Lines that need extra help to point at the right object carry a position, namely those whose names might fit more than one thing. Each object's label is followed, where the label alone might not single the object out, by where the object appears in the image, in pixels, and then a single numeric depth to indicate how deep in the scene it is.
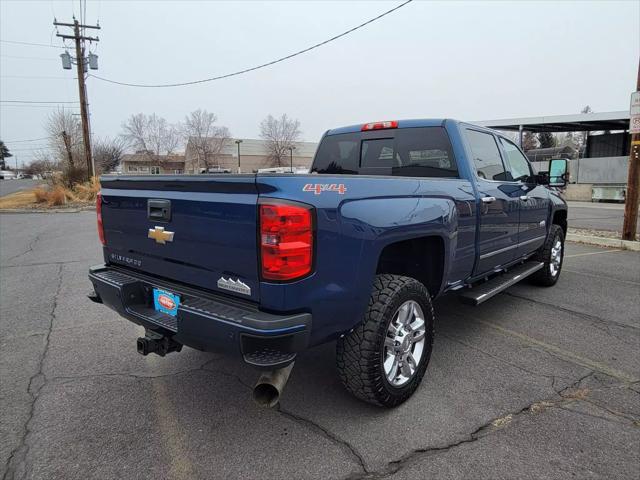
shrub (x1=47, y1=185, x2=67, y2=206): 21.03
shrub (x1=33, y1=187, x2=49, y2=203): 21.71
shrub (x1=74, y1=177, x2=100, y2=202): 22.89
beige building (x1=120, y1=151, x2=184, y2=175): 69.56
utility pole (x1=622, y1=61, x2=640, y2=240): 9.05
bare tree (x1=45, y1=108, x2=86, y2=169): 27.55
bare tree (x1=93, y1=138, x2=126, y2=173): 48.18
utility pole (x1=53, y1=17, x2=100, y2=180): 23.83
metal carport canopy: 30.12
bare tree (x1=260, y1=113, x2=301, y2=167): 71.25
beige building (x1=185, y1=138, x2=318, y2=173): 67.38
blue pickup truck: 2.24
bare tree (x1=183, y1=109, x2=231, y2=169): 66.38
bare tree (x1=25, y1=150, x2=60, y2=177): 31.73
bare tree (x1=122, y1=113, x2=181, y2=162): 69.88
